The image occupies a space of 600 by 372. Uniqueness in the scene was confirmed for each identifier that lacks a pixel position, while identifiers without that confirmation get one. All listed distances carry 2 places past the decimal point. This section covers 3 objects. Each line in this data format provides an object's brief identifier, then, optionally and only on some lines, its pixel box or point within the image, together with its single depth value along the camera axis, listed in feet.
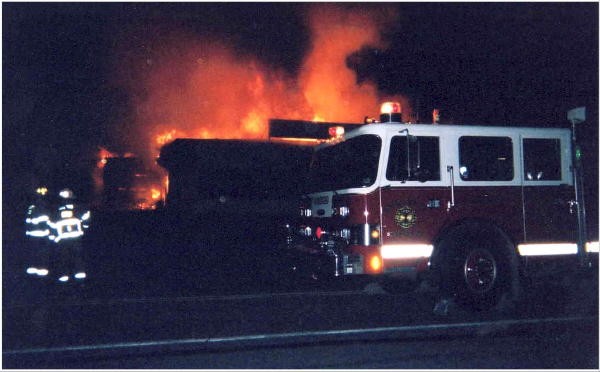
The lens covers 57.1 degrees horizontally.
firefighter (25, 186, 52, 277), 29.58
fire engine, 20.15
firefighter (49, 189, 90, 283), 29.09
